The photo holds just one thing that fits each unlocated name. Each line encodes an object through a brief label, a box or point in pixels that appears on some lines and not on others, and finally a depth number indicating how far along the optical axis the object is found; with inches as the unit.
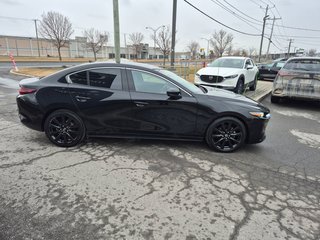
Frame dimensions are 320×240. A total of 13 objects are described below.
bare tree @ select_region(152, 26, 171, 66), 1344.7
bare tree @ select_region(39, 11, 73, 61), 1368.1
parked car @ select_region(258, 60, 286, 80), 627.7
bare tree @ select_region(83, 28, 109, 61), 1807.3
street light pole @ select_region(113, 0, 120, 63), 296.2
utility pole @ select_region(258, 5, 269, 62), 1323.8
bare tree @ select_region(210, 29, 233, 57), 2175.6
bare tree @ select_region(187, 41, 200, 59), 2491.9
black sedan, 152.2
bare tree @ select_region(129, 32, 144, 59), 2142.0
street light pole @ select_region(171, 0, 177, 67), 542.3
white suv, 335.3
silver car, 280.8
